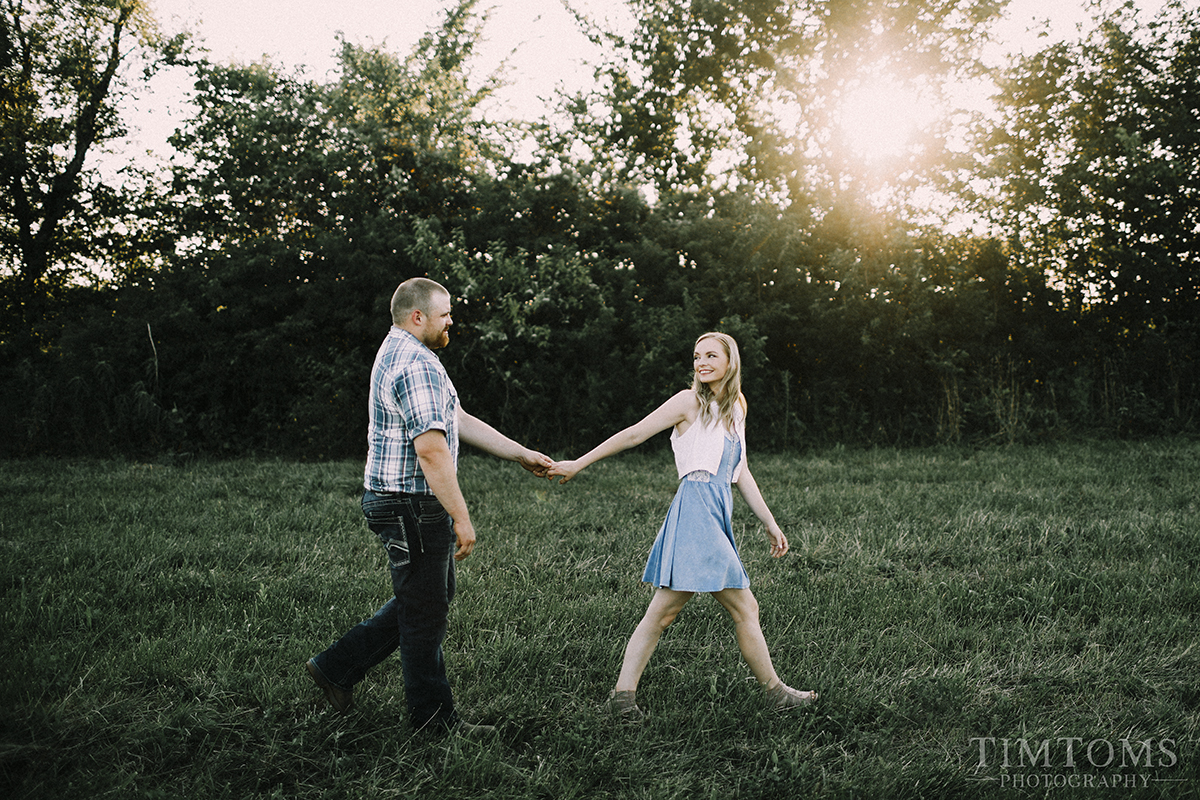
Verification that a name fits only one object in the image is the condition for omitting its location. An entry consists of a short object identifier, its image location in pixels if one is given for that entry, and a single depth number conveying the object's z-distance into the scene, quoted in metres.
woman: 3.49
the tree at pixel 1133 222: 13.43
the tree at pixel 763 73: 16.69
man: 3.06
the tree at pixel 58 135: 15.27
